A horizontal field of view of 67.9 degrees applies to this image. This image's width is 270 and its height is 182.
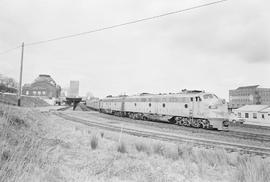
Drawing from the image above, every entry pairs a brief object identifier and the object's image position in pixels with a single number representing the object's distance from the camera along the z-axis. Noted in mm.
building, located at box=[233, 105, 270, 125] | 46475
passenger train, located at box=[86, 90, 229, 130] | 17750
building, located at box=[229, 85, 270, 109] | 109938
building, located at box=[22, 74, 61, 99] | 94281
